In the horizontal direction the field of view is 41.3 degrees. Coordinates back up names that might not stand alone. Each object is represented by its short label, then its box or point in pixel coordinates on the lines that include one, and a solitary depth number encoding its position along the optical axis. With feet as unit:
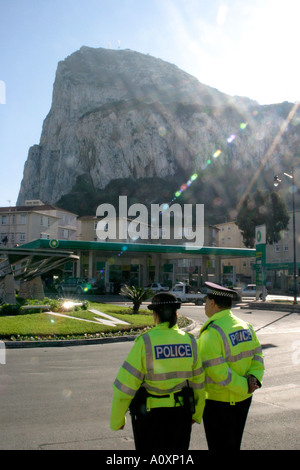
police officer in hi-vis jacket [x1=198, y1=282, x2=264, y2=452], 10.91
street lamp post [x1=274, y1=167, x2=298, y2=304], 88.84
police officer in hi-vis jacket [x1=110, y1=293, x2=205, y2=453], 9.70
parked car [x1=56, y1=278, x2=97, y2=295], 136.98
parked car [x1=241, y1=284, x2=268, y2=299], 152.25
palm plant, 71.56
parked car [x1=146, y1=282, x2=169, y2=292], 137.90
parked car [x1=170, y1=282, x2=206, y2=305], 110.95
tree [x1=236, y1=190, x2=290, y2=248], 223.30
